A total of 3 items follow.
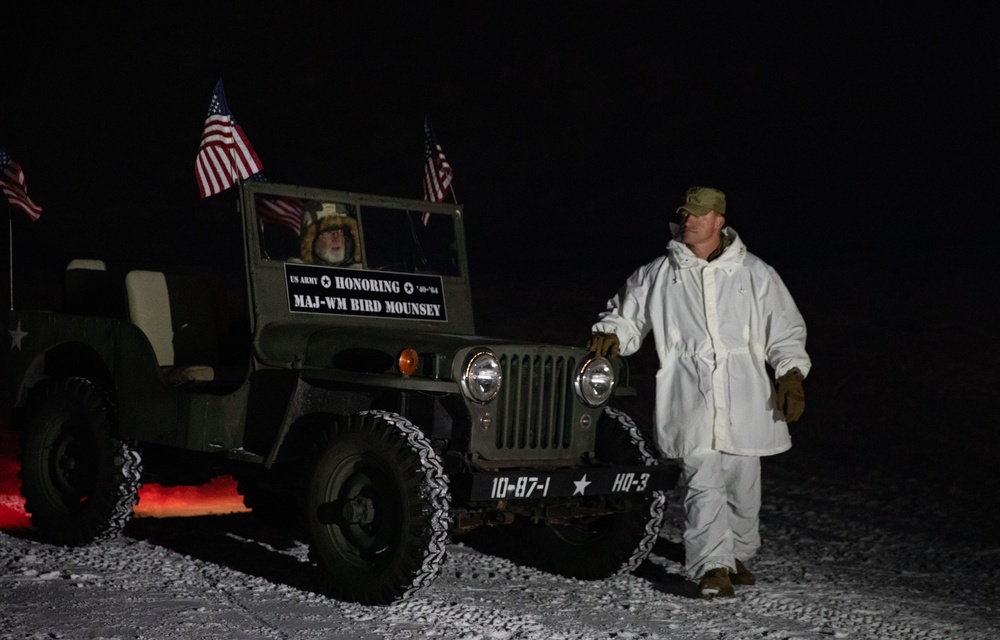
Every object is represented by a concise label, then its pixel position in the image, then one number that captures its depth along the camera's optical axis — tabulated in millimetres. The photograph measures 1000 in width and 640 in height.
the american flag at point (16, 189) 7758
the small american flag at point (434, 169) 7535
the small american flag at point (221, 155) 6660
